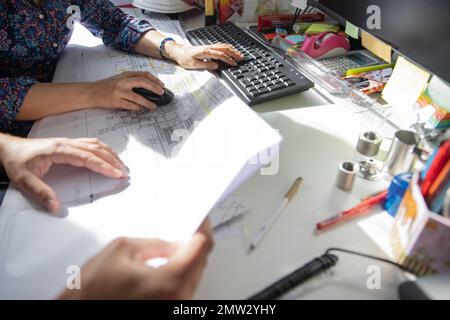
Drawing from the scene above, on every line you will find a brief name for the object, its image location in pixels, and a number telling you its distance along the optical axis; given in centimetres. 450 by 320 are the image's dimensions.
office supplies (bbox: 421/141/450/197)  39
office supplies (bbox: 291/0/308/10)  98
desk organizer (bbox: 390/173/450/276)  39
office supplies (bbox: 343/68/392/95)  75
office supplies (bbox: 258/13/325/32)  102
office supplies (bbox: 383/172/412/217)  48
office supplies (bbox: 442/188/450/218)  39
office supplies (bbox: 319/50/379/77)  83
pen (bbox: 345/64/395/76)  81
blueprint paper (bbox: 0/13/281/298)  44
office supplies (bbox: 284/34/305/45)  93
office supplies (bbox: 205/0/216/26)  108
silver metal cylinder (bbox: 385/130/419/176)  53
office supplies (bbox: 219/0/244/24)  107
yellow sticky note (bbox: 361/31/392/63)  70
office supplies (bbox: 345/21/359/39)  78
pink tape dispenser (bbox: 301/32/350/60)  88
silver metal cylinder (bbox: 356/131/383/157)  59
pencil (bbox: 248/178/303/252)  45
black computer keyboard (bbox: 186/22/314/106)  73
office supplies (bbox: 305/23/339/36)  96
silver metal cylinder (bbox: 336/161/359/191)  52
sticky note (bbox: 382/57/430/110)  64
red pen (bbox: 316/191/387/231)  47
